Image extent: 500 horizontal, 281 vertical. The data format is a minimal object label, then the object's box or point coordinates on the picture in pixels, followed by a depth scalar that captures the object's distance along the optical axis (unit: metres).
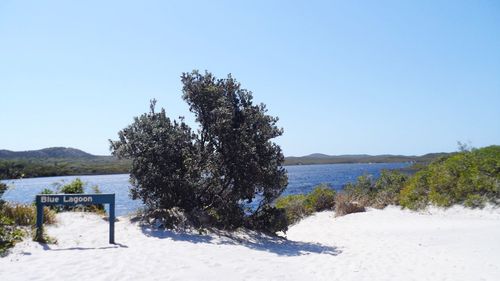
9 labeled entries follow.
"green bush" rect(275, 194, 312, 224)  21.67
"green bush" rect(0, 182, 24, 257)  8.38
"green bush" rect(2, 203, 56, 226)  10.55
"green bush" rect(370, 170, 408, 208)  21.56
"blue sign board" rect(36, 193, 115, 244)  9.60
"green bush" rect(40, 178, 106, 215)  13.91
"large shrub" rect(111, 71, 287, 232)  12.65
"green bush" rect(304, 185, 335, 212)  22.81
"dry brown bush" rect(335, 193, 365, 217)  20.86
